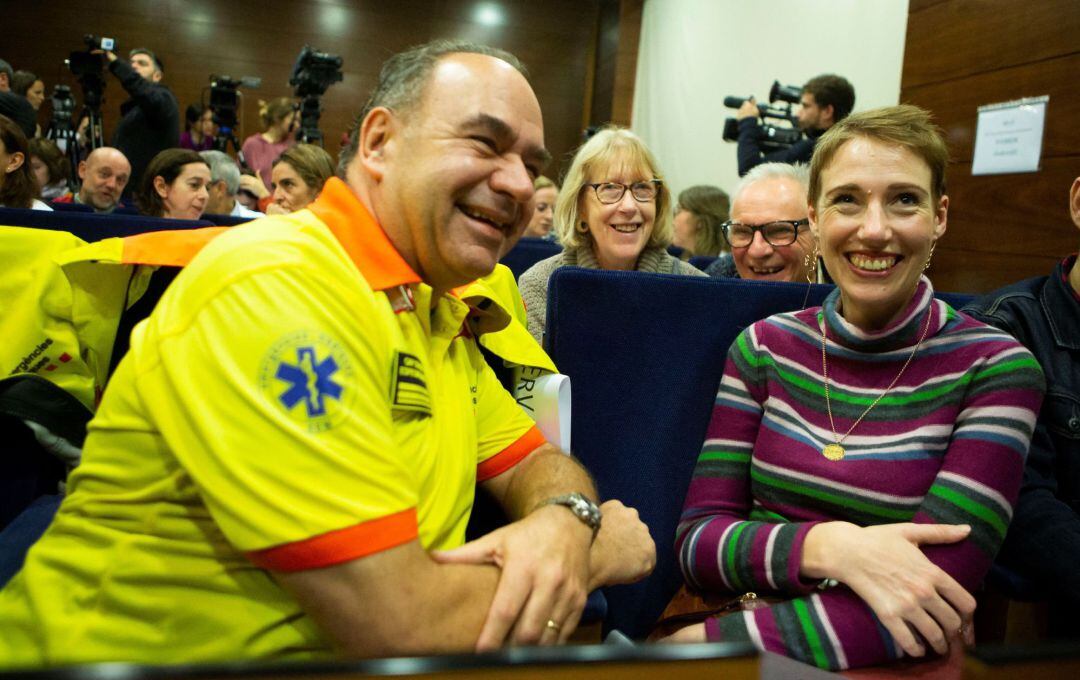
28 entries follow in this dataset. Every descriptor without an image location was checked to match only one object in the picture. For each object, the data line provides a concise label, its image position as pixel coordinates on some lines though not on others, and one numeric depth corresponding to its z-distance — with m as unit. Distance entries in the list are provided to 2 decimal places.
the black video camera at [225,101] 6.04
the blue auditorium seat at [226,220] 2.72
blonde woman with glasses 2.36
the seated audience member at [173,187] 3.57
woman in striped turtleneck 1.02
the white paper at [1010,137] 3.10
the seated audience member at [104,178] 4.37
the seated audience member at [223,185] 4.26
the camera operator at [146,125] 4.98
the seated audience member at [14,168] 2.56
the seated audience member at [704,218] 3.89
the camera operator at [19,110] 4.32
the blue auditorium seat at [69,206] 3.76
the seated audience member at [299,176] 3.63
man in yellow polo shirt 0.71
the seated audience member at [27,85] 6.17
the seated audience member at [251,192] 5.41
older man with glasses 2.10
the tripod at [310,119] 5.66
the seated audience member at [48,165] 4.71
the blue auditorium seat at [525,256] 2.79
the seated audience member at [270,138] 5.98
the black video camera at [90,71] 5.79
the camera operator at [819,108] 3.79
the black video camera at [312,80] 5.58
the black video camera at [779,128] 4.35
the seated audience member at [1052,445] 1.22
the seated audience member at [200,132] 6.68
